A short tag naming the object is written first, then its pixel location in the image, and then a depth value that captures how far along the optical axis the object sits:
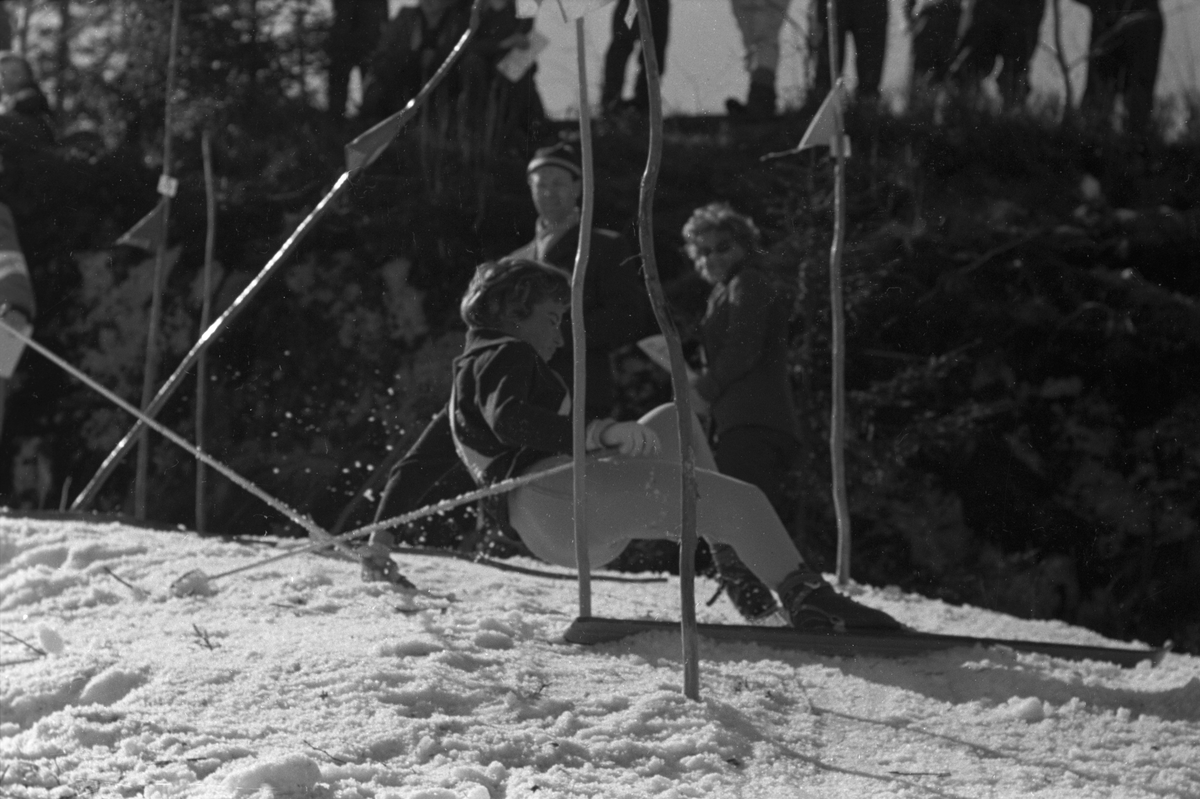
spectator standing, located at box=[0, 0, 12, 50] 16.16
